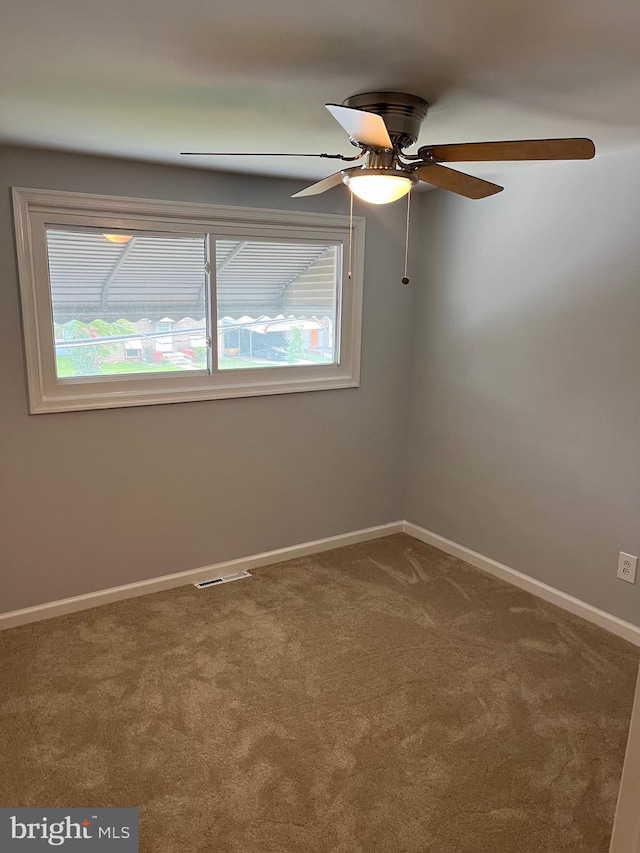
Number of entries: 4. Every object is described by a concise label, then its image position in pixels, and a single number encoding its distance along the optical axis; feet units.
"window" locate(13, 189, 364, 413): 9.53
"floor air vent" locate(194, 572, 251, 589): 11.47
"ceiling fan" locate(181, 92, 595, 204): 5.65
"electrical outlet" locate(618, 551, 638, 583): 9.80
